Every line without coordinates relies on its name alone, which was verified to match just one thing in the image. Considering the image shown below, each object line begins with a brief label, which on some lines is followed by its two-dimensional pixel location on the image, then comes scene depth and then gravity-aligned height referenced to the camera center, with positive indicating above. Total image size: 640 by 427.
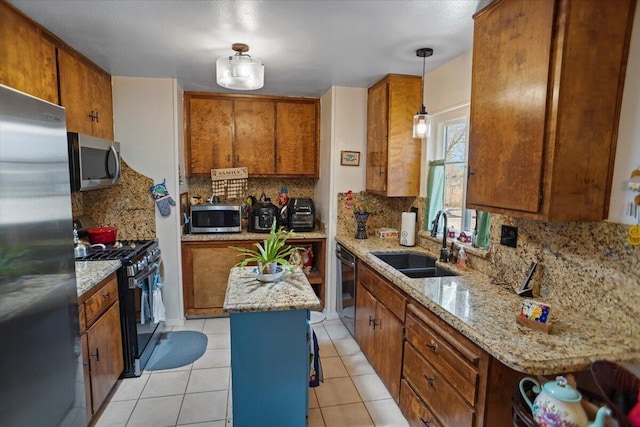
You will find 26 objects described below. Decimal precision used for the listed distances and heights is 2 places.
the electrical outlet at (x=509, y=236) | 2.02 -0.31
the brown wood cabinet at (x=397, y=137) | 3.02 +0.38
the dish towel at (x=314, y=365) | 2.14 -1.16
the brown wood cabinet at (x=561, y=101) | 1.42 +0.35
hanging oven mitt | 3.25 -0.20
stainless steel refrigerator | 1.01 -0.31
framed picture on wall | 3.48 +0.22
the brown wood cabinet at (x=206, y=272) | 3.48 -0.94
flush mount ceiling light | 2.15 +0.65
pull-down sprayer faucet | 2.52 -0.49
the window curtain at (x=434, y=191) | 2.92 -0.08
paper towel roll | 3.03 -0.41
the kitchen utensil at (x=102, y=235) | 2.91 -0.49
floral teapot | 1.09 -0.70
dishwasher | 3.06 -0.98
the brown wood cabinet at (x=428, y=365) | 1.41 -0.91
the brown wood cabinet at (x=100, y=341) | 1.99 -1.02
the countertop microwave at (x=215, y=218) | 3.52 -0.41
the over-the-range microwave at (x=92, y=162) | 2.35 +0.09
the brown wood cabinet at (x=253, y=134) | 3.65 +0.47
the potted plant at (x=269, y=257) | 2.03 -0.45
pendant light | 2.45 +0.41
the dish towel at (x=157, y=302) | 2.85 -1.02
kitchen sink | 2.76 -0.63
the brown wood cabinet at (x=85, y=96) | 2.40 +0.59
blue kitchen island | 1.76 -0.90
